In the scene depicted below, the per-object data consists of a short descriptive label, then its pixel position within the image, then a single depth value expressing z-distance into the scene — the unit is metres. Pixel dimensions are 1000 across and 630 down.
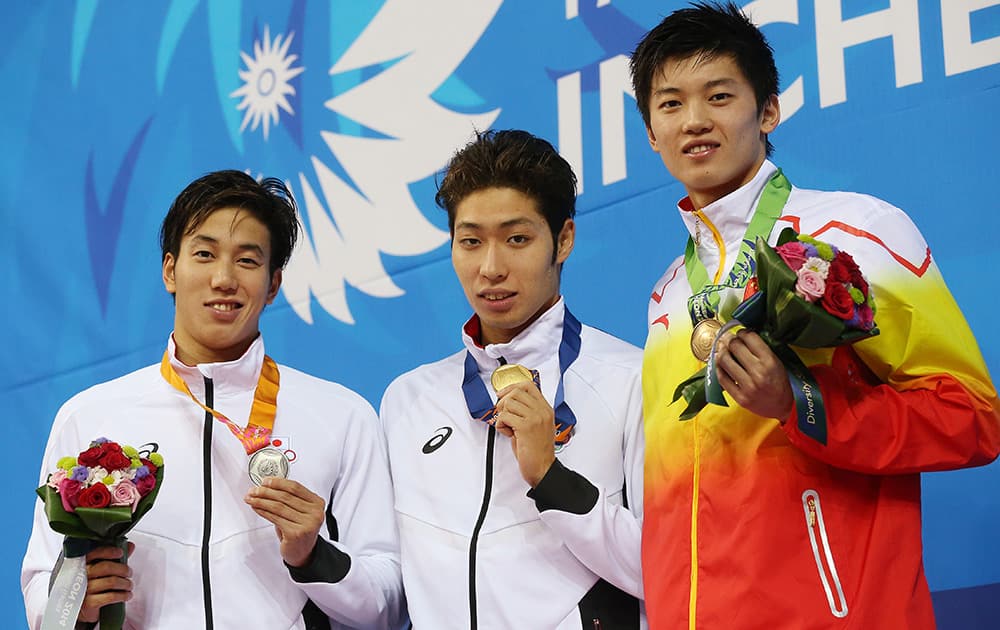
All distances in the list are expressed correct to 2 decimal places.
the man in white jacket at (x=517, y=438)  4.38
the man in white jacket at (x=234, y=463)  4.70
